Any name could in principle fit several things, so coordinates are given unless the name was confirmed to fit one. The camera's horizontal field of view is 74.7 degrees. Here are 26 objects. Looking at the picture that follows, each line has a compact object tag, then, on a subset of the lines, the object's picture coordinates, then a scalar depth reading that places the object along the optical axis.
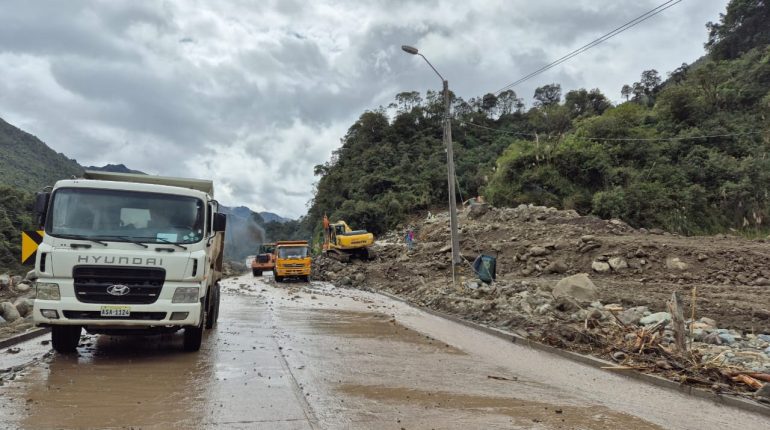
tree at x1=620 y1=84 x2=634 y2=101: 80.12
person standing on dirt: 32.94
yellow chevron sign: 9.77
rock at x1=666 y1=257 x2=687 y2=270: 18.17
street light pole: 19.14
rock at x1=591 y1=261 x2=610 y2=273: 19.38
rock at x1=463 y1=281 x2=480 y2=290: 17.69
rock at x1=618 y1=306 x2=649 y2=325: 11.40
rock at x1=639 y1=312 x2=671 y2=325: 11.00
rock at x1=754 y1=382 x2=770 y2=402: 6.45
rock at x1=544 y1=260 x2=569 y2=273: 20.64
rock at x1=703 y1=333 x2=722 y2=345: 9.66
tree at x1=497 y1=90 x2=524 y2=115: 87.44
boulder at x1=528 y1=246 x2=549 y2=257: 22.36
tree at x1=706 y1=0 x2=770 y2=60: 68.12
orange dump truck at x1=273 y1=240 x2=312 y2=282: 31.27
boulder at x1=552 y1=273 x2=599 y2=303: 14.26
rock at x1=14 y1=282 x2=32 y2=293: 19.35
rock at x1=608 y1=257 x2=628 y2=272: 19.14
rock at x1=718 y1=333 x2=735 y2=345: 9.66
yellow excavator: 34.53
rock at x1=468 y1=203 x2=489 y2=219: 36.25
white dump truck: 7.18
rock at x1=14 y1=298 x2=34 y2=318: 13.34
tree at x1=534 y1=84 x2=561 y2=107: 93.69
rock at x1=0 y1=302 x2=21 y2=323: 12.22
